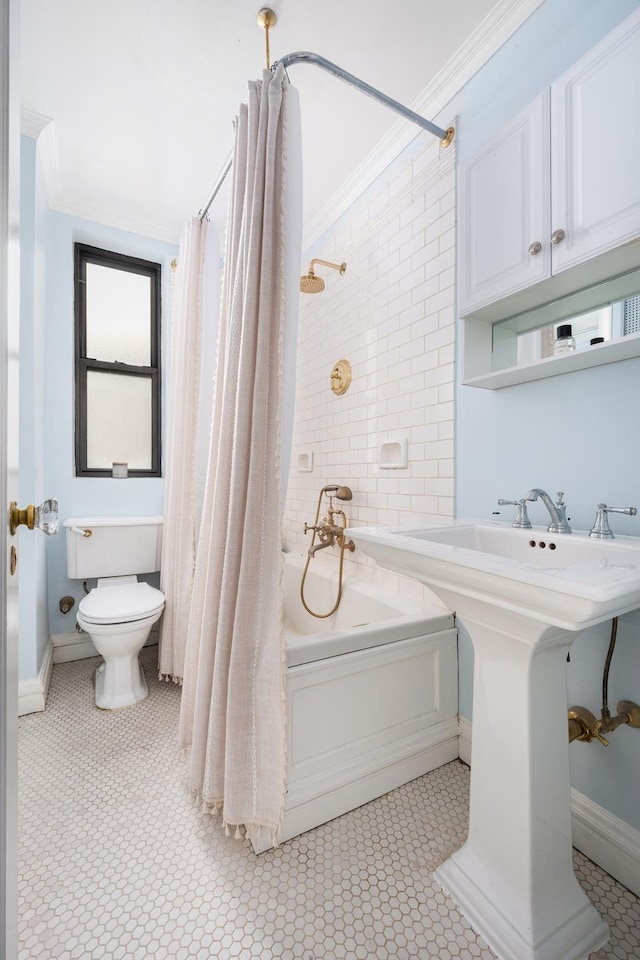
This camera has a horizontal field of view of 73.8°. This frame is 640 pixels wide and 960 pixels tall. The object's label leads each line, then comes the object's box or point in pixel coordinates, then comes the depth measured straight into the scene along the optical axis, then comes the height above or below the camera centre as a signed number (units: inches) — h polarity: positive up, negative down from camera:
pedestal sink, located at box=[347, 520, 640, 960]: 37.2 -26.9
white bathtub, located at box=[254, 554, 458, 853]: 51.4 -31.0
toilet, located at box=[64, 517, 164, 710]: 75.2 -23.5
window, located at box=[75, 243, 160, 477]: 105.2 +29.0
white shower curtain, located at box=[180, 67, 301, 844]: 47.8 -4.2
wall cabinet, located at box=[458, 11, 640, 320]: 39.2 +30.7
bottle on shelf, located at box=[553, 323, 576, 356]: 48.5 +16.0
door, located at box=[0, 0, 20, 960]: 23.2 +1.6
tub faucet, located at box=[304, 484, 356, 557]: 85.8 -10.5
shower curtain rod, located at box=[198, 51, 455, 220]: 51.3 +51.9
